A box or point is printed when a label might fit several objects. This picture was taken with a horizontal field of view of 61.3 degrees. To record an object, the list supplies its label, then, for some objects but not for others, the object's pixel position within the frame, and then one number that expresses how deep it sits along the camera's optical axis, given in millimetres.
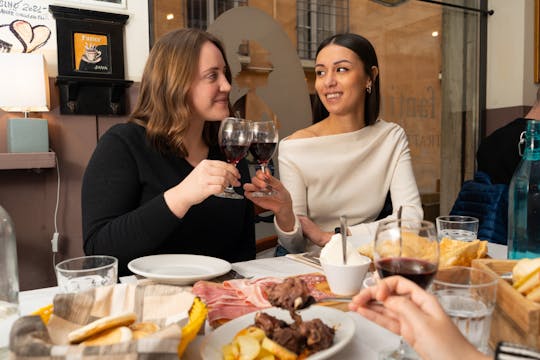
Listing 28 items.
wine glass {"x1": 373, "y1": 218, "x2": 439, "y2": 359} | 747
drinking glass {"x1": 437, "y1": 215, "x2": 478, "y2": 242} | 1383
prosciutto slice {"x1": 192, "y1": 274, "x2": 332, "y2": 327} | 914
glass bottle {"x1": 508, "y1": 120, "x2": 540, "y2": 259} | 1296
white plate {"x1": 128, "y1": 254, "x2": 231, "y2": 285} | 1077
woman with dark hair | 2045
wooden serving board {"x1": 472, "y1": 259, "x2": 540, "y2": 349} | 623
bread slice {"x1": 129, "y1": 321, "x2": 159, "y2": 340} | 662
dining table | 768
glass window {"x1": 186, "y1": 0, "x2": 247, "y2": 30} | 2955
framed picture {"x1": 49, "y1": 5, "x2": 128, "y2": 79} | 2471
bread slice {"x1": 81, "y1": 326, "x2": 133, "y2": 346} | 641
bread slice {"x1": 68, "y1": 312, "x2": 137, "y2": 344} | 647
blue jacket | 2113
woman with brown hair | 1434
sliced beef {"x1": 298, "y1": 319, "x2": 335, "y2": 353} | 706
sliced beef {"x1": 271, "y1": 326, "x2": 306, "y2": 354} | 693
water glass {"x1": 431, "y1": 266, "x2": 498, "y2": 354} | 695
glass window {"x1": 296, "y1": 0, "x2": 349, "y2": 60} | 3405
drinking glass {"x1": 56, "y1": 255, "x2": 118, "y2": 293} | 925
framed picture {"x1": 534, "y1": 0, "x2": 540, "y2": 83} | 4172
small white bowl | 982
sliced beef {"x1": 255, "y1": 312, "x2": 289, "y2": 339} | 730
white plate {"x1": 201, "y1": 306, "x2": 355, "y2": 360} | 697
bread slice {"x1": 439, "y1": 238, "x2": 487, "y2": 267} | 1076
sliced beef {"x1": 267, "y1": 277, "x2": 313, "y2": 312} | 819
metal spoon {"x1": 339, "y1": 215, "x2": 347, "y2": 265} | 927
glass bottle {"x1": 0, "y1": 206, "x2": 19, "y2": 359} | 897
